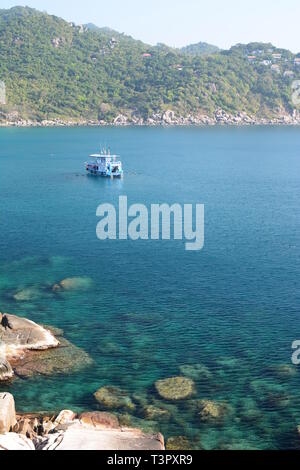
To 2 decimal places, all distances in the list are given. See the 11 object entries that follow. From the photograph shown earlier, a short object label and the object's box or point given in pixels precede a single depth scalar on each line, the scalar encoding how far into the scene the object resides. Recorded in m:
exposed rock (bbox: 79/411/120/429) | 38.22
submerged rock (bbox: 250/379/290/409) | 42.56
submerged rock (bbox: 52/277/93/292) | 65.38
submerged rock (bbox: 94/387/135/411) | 42.03
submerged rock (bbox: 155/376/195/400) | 43.31
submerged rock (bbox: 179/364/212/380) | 46.16
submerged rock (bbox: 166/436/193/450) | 37.03
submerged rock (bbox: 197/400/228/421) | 40.66
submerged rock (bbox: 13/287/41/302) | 62.31
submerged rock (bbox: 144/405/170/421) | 40.66
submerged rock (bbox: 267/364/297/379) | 46.62
